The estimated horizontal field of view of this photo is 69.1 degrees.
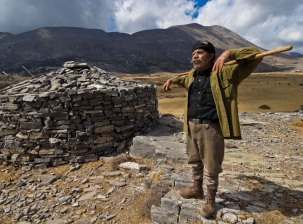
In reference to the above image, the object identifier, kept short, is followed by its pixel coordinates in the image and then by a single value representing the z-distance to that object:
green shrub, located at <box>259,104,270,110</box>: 19.80
